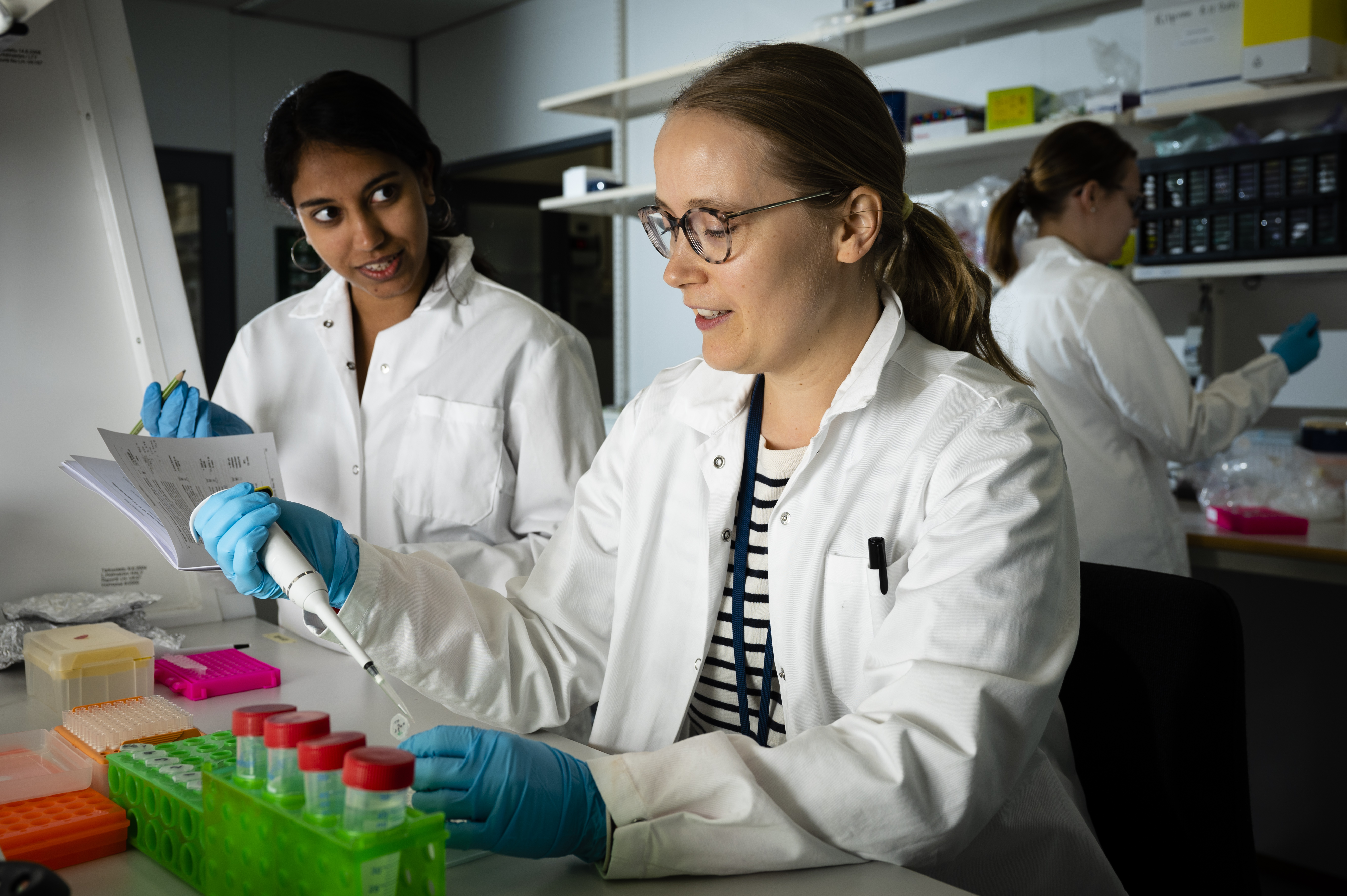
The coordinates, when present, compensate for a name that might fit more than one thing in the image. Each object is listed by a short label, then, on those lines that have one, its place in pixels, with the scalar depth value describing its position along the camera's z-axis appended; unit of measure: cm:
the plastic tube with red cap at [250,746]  76
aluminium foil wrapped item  144
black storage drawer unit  238
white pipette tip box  119
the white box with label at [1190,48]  254
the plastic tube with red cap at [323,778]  69
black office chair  105
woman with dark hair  162
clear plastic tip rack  99
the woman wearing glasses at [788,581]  86
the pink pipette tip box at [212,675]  126
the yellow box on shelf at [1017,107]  290
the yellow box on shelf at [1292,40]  235
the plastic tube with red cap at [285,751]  72
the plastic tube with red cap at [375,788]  66
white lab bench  81
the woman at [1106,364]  228
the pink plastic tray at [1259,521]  224
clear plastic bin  92
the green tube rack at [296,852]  65
